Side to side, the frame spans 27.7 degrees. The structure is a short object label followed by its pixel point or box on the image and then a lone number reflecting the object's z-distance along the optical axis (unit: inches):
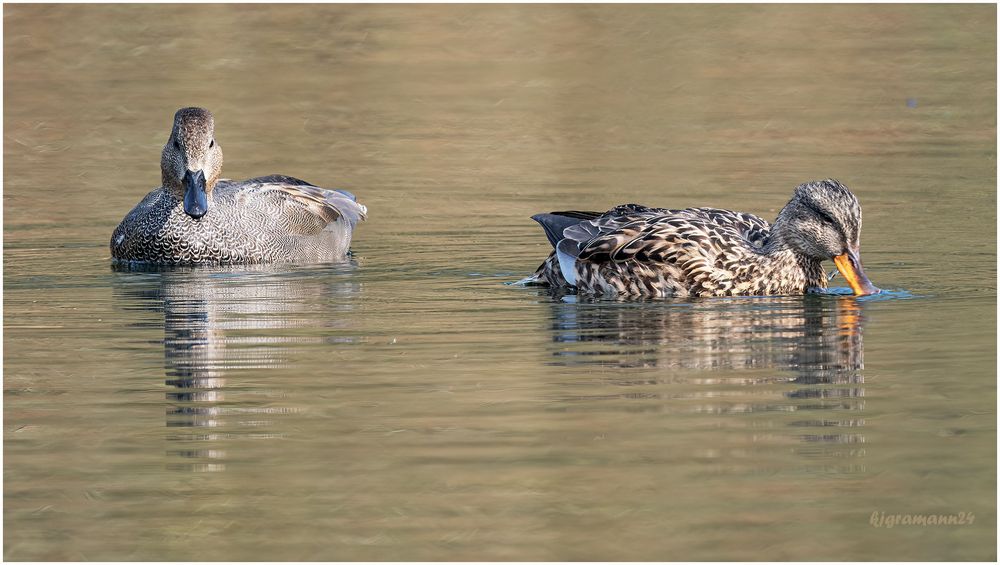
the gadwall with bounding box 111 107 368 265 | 623.8
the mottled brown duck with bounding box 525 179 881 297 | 512.4
